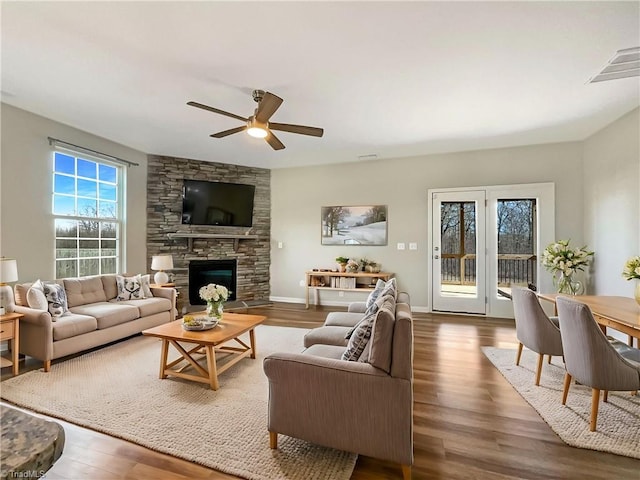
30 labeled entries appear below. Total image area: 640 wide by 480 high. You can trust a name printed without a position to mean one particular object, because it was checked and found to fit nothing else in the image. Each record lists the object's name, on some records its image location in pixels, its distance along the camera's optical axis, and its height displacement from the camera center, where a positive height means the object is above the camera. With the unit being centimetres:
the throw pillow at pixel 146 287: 447 -67
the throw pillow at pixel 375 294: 296 -51
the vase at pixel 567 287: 401 -59
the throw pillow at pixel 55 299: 329 -64
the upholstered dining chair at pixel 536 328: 258 -75
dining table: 210 -54
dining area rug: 193 -126
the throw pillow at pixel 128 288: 425 -66
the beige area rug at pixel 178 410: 176 -127
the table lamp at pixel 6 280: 291 -38
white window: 414 +43
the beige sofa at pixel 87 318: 296 -87
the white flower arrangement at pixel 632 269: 243 -21
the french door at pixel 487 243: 493 +1
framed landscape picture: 580 +36
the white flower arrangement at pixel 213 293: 315 -54
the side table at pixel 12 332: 281 -86
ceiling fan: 268 +119
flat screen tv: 562 +77
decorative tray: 288 -80
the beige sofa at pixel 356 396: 159 -86
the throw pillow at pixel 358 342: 186 -62
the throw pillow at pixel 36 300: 312 -60
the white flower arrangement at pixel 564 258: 388 -18
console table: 554 -72
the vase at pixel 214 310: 319 -72
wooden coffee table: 262 -95
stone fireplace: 546 +25
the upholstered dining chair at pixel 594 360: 194 -77
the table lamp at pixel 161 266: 490 -38
